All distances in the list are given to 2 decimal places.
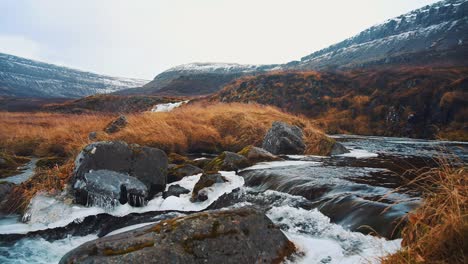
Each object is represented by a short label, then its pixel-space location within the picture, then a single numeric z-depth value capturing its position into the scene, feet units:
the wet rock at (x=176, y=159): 38.03
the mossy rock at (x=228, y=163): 33.14
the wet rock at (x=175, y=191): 26.66
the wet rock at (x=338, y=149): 43.42
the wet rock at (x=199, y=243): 12.69
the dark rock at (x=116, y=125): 49.86
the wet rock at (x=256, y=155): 35.42
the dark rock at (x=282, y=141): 42.91
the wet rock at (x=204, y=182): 25.34
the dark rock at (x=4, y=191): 24.80
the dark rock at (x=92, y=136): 44.86
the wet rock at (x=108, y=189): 23.80
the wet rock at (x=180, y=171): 30.78
